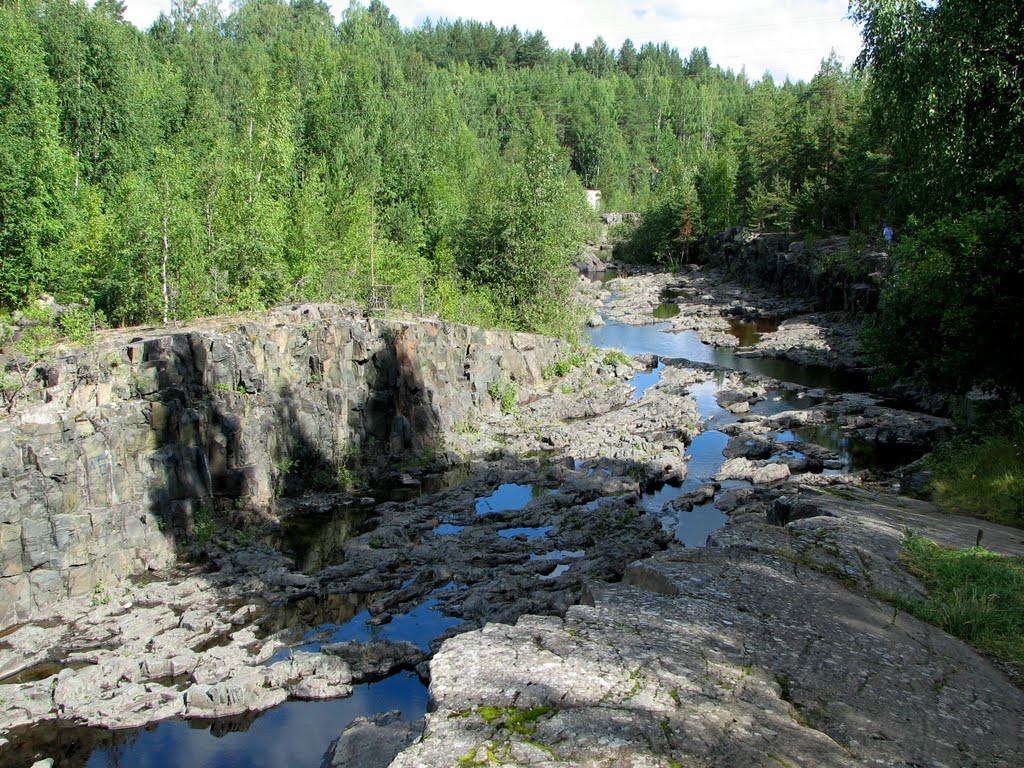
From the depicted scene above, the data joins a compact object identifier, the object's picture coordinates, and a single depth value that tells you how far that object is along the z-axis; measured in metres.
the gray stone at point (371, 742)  12.04
